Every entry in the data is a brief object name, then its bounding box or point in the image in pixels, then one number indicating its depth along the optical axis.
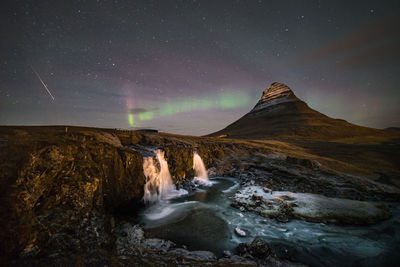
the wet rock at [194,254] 5.71
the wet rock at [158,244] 6.20
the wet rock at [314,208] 9.25
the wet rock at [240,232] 7.91
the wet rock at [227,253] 6.27
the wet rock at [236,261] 5.41
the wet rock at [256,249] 6.05
